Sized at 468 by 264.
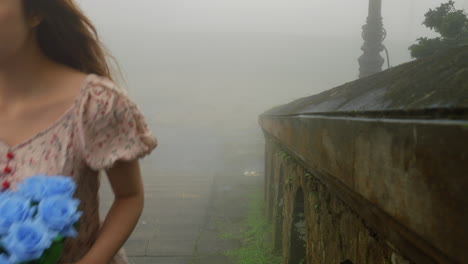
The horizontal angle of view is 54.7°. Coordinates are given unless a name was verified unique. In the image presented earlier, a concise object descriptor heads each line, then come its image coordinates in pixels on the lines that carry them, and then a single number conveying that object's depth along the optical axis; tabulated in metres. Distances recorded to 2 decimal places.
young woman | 1.34
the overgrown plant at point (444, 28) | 4.20
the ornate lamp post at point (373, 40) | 7.32
